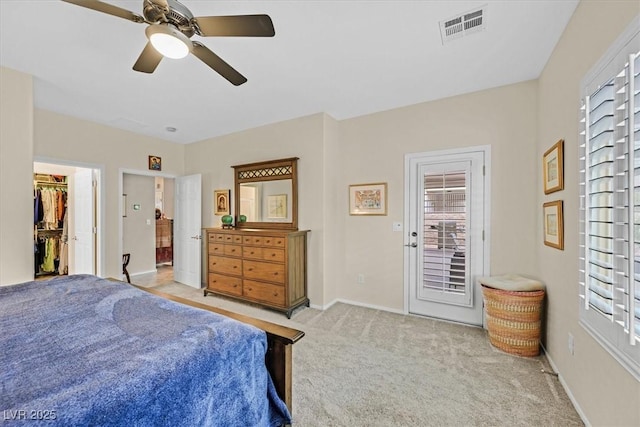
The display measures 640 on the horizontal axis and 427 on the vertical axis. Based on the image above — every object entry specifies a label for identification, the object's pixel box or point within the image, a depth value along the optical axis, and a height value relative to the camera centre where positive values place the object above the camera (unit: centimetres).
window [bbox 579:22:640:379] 118 +6
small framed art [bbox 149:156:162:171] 472 +88
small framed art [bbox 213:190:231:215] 463 +20
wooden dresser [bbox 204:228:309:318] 341 -74
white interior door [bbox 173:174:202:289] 475 -33
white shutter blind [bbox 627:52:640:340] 117 +11
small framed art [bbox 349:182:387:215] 360 +20
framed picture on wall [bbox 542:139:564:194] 204 +38
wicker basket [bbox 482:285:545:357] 239 -97
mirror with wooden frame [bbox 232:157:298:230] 387 +28
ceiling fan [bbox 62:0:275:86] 143 +107
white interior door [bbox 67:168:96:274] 414 -16
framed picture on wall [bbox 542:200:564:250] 204 -9
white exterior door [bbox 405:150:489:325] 305 -25
